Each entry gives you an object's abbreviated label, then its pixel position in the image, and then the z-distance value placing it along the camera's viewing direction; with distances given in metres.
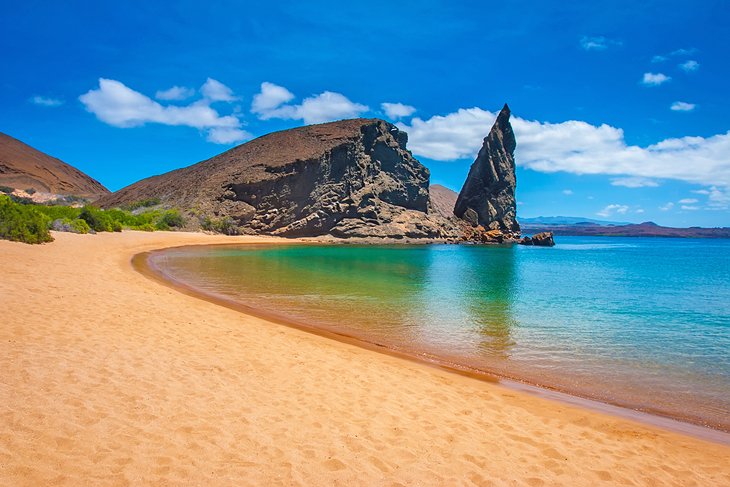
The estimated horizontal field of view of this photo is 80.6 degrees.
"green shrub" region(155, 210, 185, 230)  61.19
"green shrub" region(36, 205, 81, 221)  40.97
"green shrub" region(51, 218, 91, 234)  33.84
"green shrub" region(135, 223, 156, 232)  53.59
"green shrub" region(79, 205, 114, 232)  40.69
